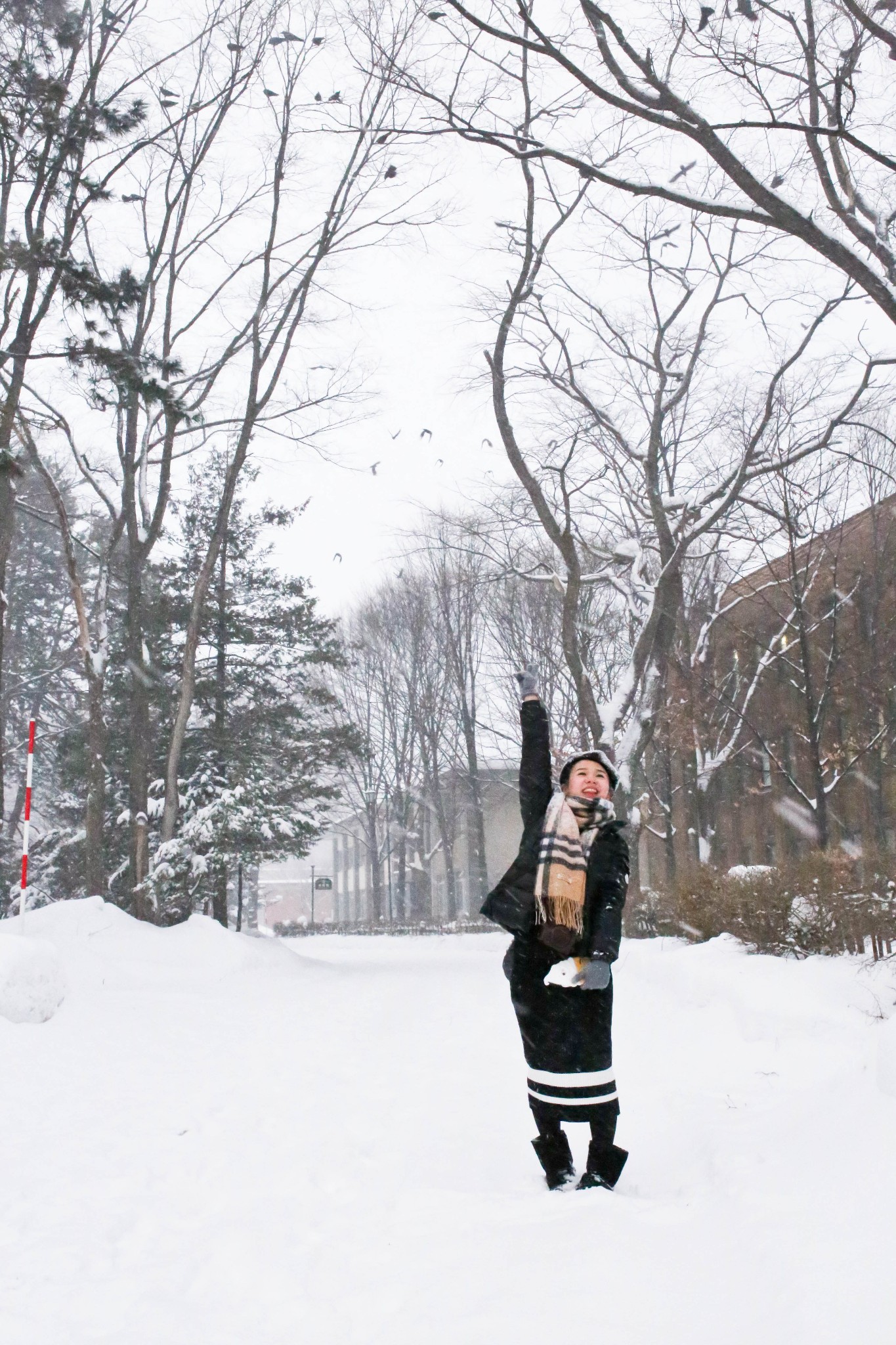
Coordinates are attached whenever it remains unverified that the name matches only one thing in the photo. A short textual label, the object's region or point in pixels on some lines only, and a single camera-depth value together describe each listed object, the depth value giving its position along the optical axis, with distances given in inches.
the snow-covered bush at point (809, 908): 289.9
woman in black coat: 158.9
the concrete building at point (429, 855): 1612.8
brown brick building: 758.5
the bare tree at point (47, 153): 424.2
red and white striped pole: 366.6
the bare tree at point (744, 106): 295.0
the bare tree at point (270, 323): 668.7
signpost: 1256.2
